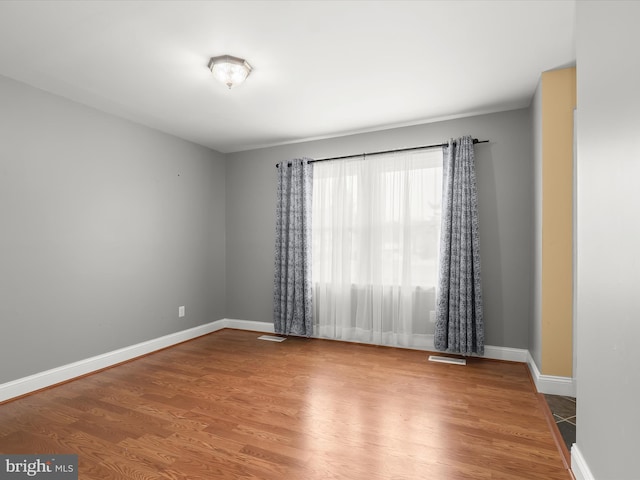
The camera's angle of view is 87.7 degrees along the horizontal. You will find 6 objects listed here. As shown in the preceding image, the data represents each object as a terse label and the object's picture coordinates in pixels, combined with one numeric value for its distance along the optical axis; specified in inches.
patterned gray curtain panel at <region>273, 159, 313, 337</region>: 172.1
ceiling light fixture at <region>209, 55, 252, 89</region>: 98.4
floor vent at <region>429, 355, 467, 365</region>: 135.9
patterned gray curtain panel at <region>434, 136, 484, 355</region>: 136.4
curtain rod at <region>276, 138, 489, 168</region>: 142.7
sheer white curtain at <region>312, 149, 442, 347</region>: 149.3
